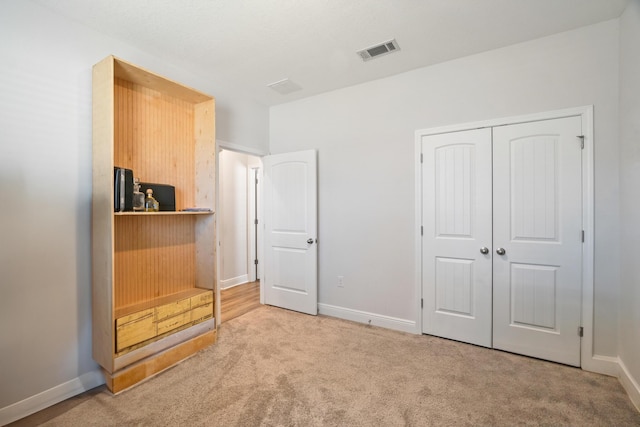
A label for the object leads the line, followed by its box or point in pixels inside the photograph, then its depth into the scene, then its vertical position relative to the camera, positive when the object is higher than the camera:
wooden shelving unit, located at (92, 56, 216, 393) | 2.02 -0.20
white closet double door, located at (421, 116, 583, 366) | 2.33 -0.24
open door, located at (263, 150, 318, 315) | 3.53 -0.26
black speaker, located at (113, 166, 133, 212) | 2.04 +0.16
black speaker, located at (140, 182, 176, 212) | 2.44 +0.16
